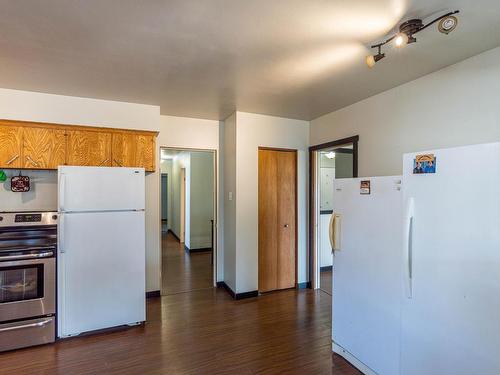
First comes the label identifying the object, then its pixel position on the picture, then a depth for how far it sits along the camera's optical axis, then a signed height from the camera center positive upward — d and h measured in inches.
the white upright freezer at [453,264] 60.5 -17.9
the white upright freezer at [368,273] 84.0 -27.2
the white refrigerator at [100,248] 112.3 -23.2
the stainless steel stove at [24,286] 104.7 -35.6
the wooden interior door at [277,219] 165.8 -16.8
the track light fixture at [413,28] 68.5 +41.2
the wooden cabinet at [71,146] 118.0 +21.2
